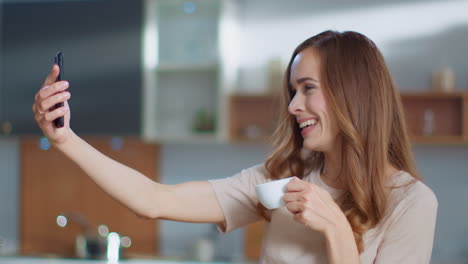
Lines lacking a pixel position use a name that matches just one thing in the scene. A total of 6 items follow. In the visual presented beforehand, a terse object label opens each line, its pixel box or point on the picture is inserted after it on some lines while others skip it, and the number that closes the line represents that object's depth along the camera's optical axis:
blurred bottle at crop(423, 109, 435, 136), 3.48
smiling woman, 1.26
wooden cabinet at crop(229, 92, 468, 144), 3.41
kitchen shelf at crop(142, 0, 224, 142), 3.52
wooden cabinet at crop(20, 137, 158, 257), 3.87
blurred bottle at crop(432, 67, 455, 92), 3.43
